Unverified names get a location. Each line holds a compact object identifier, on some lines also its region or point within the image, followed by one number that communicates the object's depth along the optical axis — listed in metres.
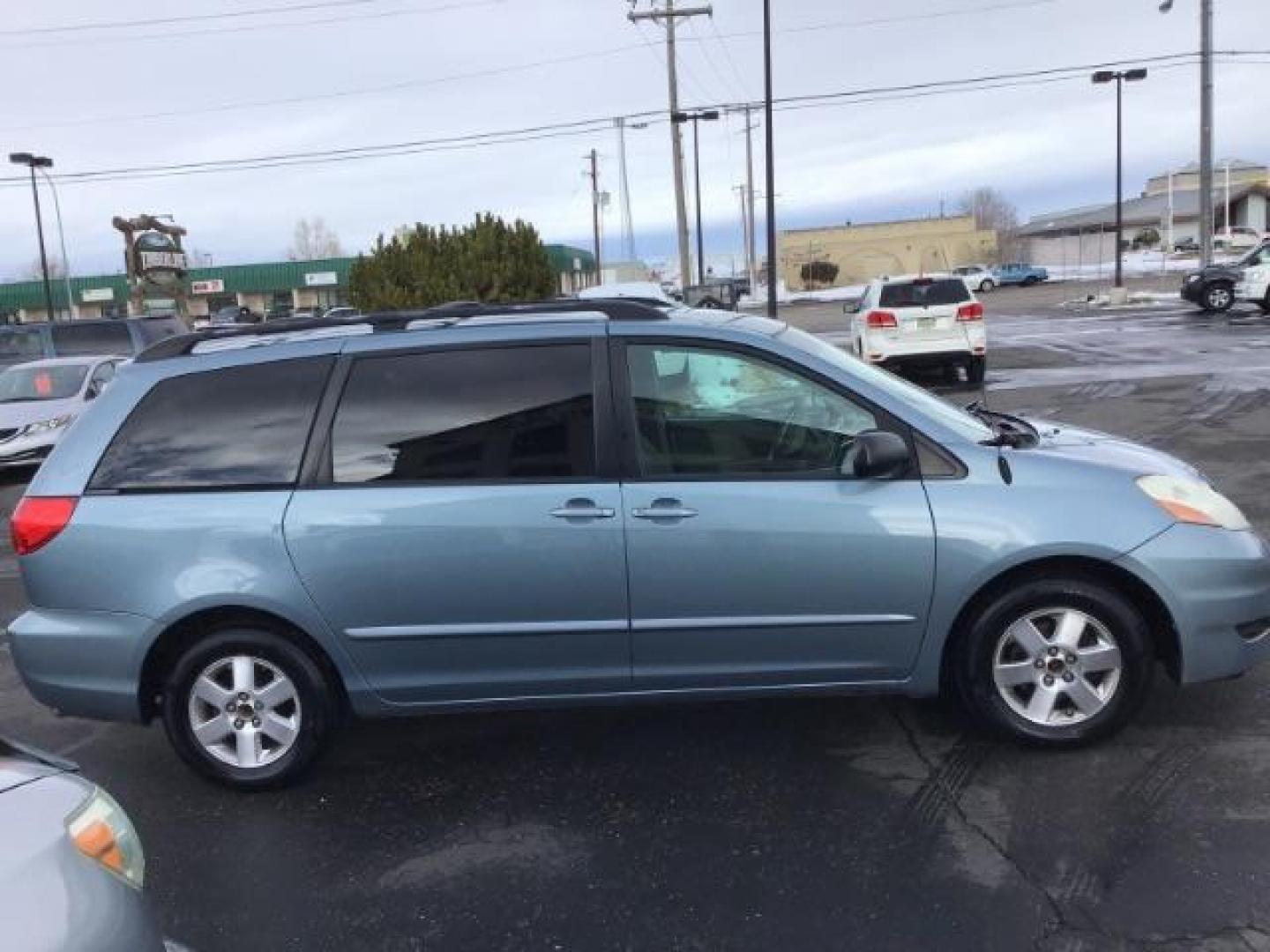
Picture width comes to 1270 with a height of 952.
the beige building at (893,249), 89.56
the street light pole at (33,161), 37.25
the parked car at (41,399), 13.54
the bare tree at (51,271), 90.16
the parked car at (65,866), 1.93
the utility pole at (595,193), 72.61
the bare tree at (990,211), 126.06
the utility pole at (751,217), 68.62
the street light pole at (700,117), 35.51
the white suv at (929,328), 16.22
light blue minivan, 3.95
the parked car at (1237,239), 60.72
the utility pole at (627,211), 64.25
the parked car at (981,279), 60.97
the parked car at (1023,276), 64.25
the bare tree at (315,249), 113.44
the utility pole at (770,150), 24.28
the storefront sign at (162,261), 46.78
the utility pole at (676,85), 36.38
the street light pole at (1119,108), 35.22
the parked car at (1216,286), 27.44
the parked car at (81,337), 18.66
